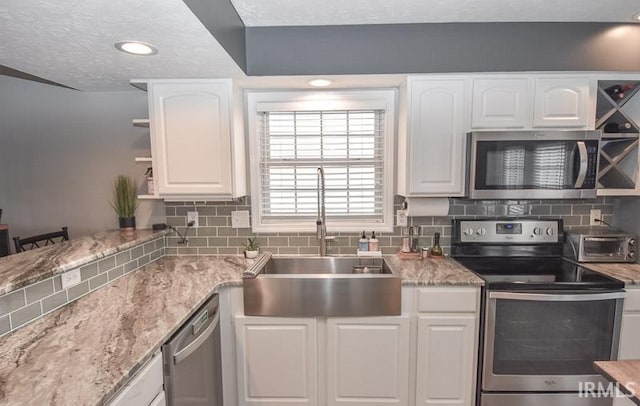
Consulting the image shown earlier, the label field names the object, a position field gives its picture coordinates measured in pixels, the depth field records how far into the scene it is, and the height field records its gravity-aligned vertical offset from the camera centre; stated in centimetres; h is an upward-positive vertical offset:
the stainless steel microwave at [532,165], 184 +9
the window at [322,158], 222 +16
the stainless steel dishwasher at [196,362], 121 -83
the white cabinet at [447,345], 175 -96
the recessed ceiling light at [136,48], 138 +62
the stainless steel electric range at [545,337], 168 -89
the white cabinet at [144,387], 94 -68
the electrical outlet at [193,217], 230 -28
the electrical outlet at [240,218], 229 -29
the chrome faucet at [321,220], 215 -29
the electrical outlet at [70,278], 142 -47
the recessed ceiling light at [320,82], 197 +64
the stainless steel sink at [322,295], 174 -66
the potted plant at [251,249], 221 -50
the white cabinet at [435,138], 189 +26
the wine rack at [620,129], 196 +32
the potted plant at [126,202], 223 -16
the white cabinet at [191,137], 192 +27
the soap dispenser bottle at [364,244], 220 -46
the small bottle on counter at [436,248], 219 -49
